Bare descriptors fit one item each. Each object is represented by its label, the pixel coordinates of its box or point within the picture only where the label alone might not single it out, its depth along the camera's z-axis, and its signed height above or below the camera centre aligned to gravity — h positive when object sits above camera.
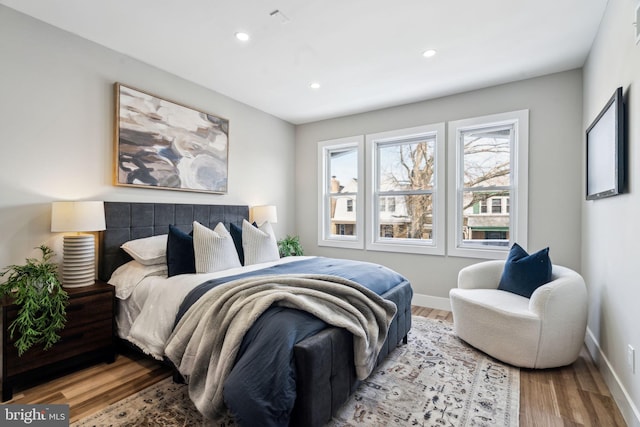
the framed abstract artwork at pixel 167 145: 2.90 +0.70
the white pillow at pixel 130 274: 2.54 -0.53
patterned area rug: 1.79 -1.19
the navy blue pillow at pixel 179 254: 2.60 -0.36
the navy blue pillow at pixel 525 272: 2.61 -0.50
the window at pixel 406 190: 3.94 +0.32
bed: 1.52 -0.68
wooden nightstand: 1.98 -0.94
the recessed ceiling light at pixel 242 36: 2.57 +1.47
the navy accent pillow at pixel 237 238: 3.19 -0.27
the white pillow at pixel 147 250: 2.68 -0.34
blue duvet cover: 1.41 -0.75
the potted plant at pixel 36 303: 1.97 -0.61
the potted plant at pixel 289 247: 4.36 -0.49
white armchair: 2.30 -0.84
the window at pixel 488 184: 3.42 +0.35
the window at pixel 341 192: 4.54 +0.32
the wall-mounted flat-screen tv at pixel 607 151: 1.92 +0.45
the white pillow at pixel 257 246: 3.15 -0.35
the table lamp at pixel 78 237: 2.31 -0.21
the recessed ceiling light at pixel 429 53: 2.83 +1.47
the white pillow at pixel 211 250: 2.64 -0.34
